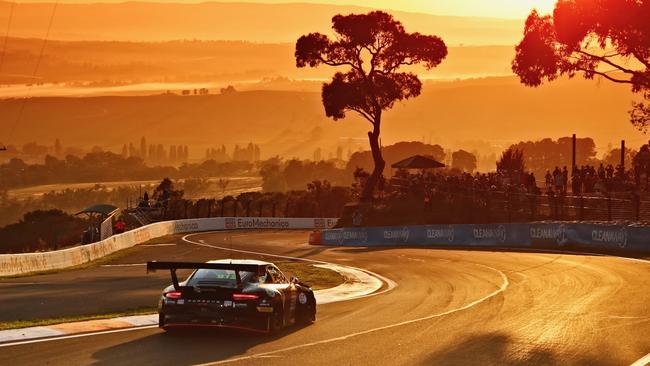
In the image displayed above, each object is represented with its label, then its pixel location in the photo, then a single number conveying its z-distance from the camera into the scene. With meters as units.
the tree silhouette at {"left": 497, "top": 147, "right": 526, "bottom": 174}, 74.75
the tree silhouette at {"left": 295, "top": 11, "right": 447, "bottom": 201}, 85.06
